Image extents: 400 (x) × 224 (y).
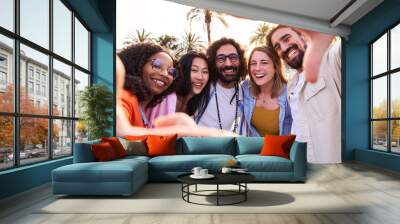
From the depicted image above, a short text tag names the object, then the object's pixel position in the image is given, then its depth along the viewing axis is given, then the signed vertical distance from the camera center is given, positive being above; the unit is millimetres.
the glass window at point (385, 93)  7906 +441
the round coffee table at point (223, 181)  4452 -816
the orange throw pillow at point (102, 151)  5648 -583
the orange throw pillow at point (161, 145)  6703 -574
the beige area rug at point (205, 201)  4148 -1087
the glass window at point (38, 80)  4895 +531
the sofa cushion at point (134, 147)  6645 -601
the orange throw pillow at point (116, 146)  6082 -535
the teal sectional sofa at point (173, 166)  4840 -780
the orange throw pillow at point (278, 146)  6367 -565
